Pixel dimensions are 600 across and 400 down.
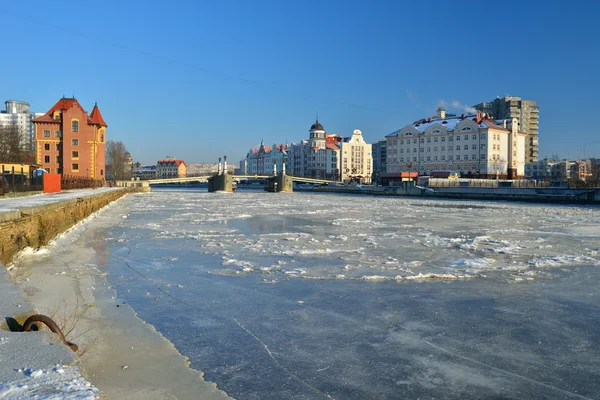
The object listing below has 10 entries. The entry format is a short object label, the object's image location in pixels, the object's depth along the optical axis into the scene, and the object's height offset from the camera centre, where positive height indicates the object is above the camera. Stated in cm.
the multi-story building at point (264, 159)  15775 +931
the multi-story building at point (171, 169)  19450 +664
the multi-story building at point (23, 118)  18875 +2642
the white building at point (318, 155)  13325 +852
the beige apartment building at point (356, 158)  13125 +742
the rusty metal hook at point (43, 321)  383 -108
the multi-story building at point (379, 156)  15825 +981
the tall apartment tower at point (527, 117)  13388 +1864
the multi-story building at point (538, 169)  13025 +419
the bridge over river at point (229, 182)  9156 +69
